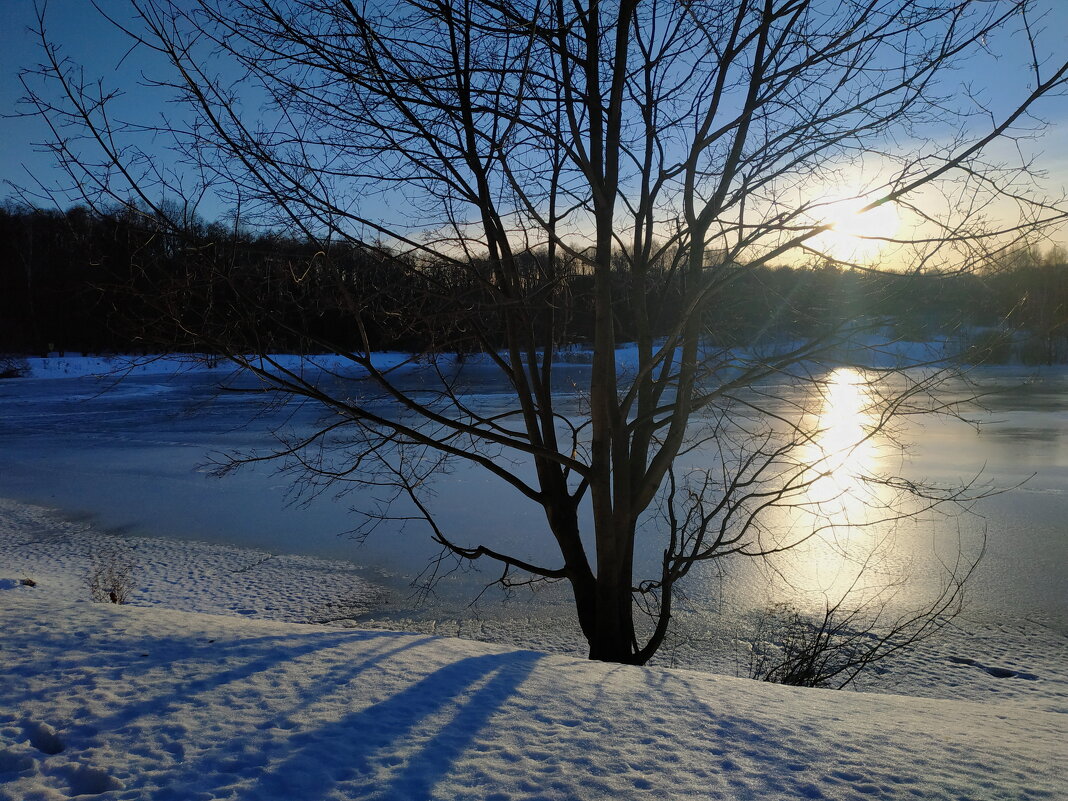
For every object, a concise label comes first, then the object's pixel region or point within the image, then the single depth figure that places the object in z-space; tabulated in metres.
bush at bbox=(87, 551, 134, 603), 6.77
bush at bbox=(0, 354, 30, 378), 35.99
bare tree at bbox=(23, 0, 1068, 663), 4.63
